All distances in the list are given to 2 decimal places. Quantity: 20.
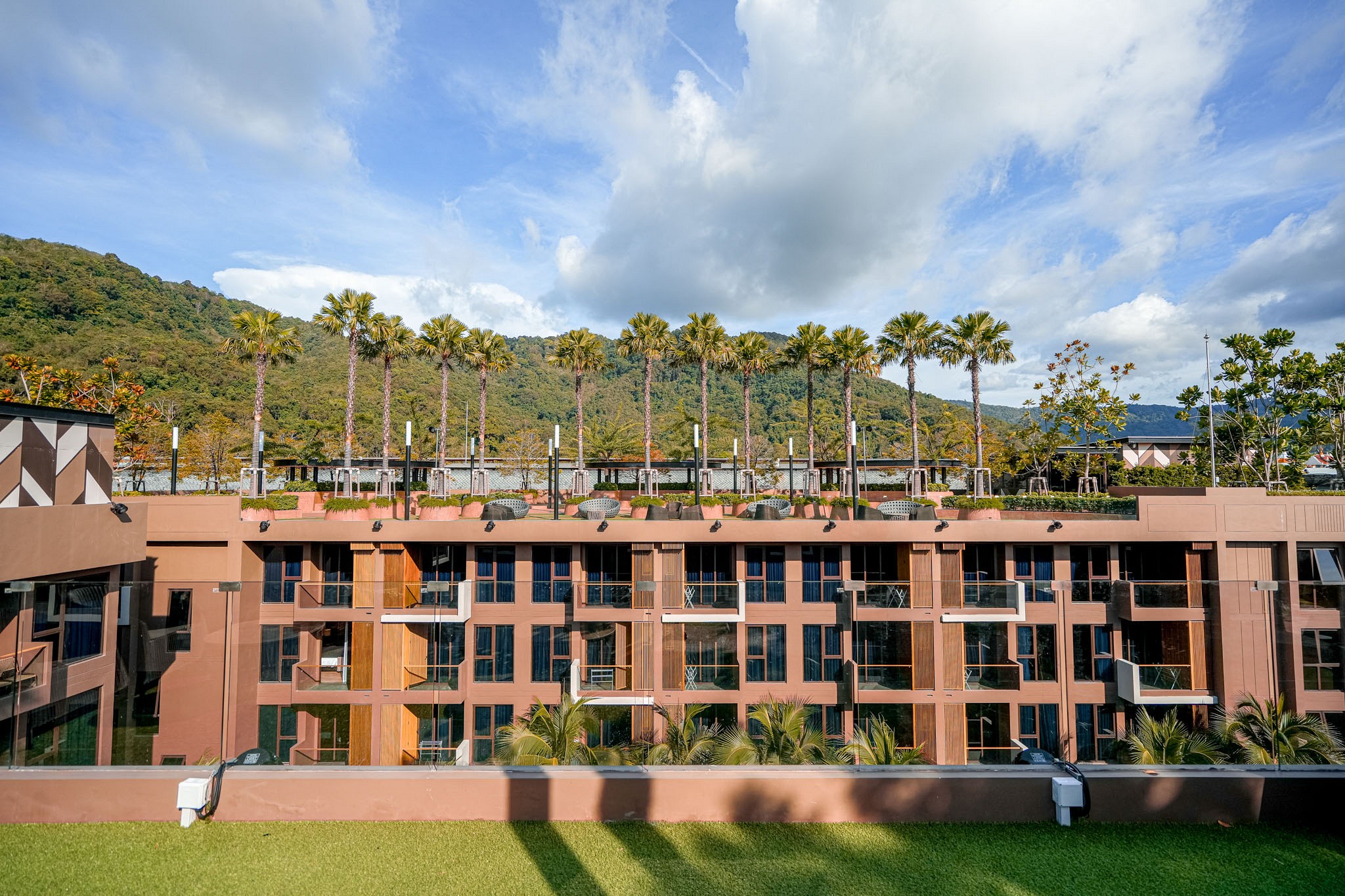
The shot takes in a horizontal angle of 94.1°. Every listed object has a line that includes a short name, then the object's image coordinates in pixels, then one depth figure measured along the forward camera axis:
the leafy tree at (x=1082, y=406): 29.84
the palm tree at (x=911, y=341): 34.16
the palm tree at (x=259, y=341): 30.20
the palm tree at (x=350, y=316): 31.67
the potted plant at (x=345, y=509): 18.02
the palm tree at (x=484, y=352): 35.09
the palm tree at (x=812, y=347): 35.03
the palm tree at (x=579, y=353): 35.75
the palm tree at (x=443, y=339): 34.12
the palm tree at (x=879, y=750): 6.33
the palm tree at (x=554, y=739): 6.27
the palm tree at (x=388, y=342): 32.25
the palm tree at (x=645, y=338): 36.31
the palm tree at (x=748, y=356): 38.12
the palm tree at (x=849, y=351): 33.88
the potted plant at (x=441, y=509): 18.77
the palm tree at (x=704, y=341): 36.97
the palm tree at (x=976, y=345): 33.09
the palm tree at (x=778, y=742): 6.33
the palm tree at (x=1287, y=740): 5.93
